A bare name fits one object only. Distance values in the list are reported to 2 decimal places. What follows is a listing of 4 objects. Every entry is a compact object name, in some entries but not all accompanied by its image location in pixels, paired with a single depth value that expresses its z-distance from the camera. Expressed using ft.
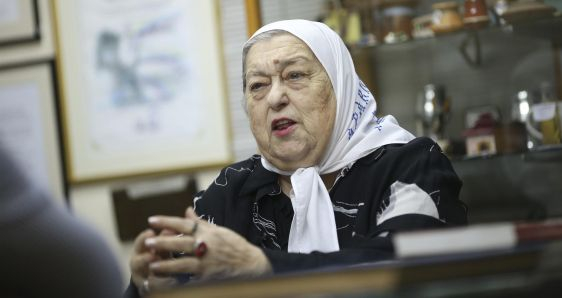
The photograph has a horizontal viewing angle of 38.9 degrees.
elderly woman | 4.88
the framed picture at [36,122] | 11.31
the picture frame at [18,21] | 11.35
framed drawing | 10.75
